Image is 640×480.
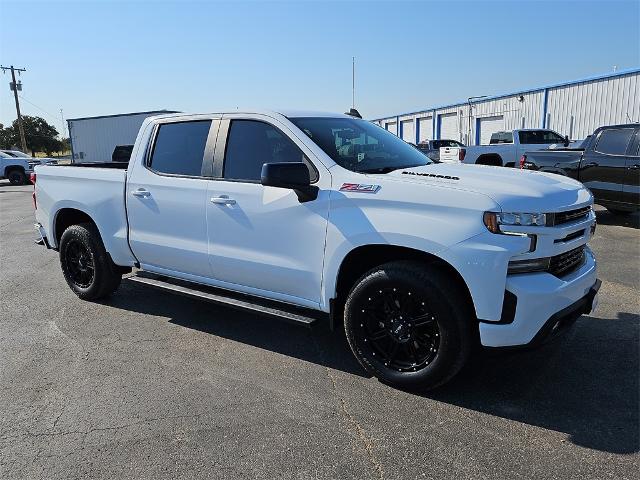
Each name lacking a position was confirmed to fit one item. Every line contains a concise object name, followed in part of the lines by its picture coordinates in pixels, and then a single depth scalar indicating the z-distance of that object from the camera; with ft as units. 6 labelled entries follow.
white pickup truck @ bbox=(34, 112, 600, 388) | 9.65
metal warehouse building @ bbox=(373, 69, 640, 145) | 65.16
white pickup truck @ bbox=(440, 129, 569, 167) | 53.42
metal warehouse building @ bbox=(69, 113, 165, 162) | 91.30
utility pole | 149.79
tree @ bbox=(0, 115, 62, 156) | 204.13
